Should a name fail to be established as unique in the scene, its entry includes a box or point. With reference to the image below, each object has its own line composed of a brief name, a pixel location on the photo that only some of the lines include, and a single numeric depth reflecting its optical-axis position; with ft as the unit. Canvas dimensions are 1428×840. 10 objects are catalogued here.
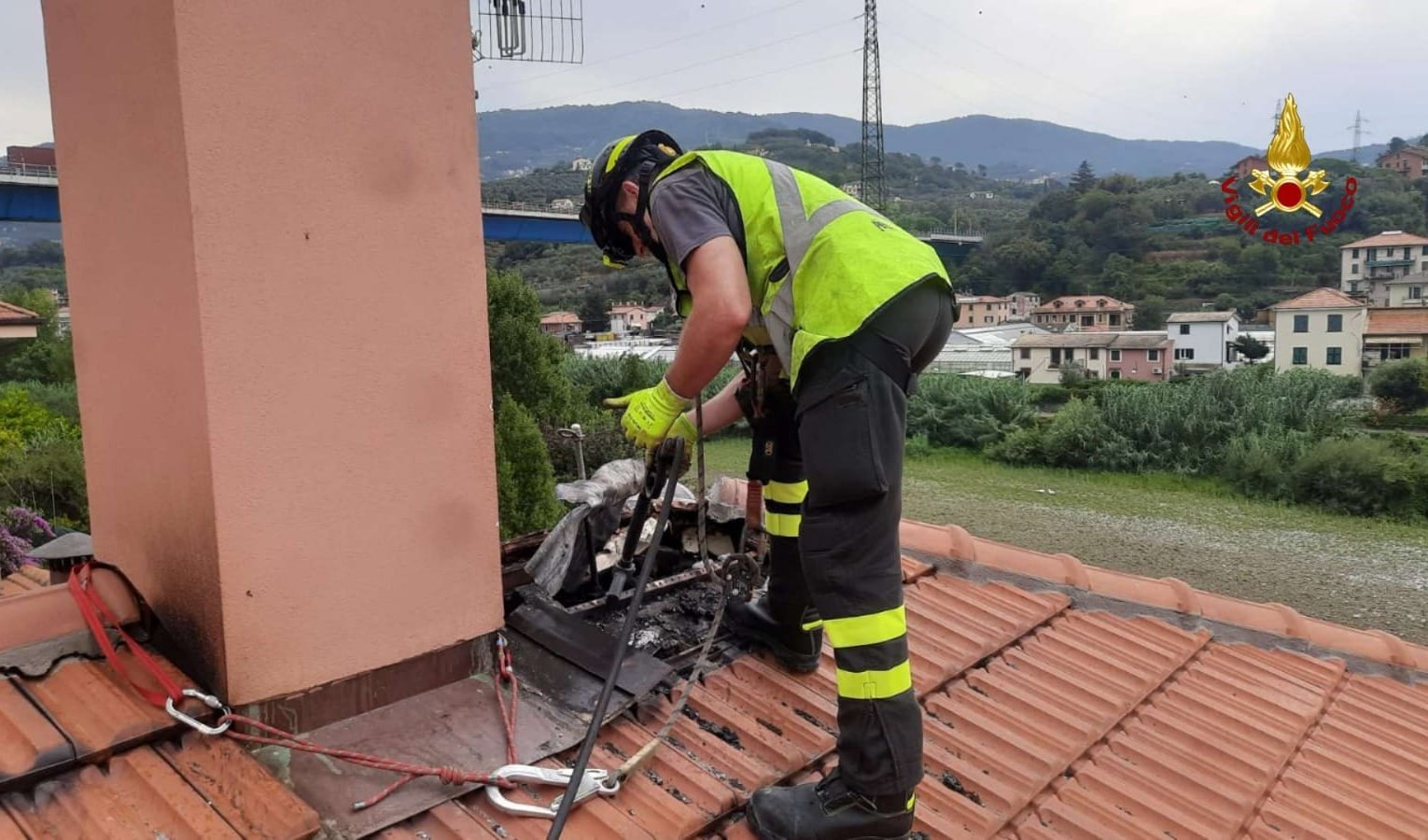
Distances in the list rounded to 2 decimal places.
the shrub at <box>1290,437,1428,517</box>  78.59
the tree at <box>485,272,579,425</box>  58.03
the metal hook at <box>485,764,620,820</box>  5.93
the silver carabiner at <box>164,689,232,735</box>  5.79
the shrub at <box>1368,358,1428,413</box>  109.29
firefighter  6.36
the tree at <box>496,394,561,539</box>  49.60
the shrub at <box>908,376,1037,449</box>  108.88
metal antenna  17.78
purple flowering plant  23.27
